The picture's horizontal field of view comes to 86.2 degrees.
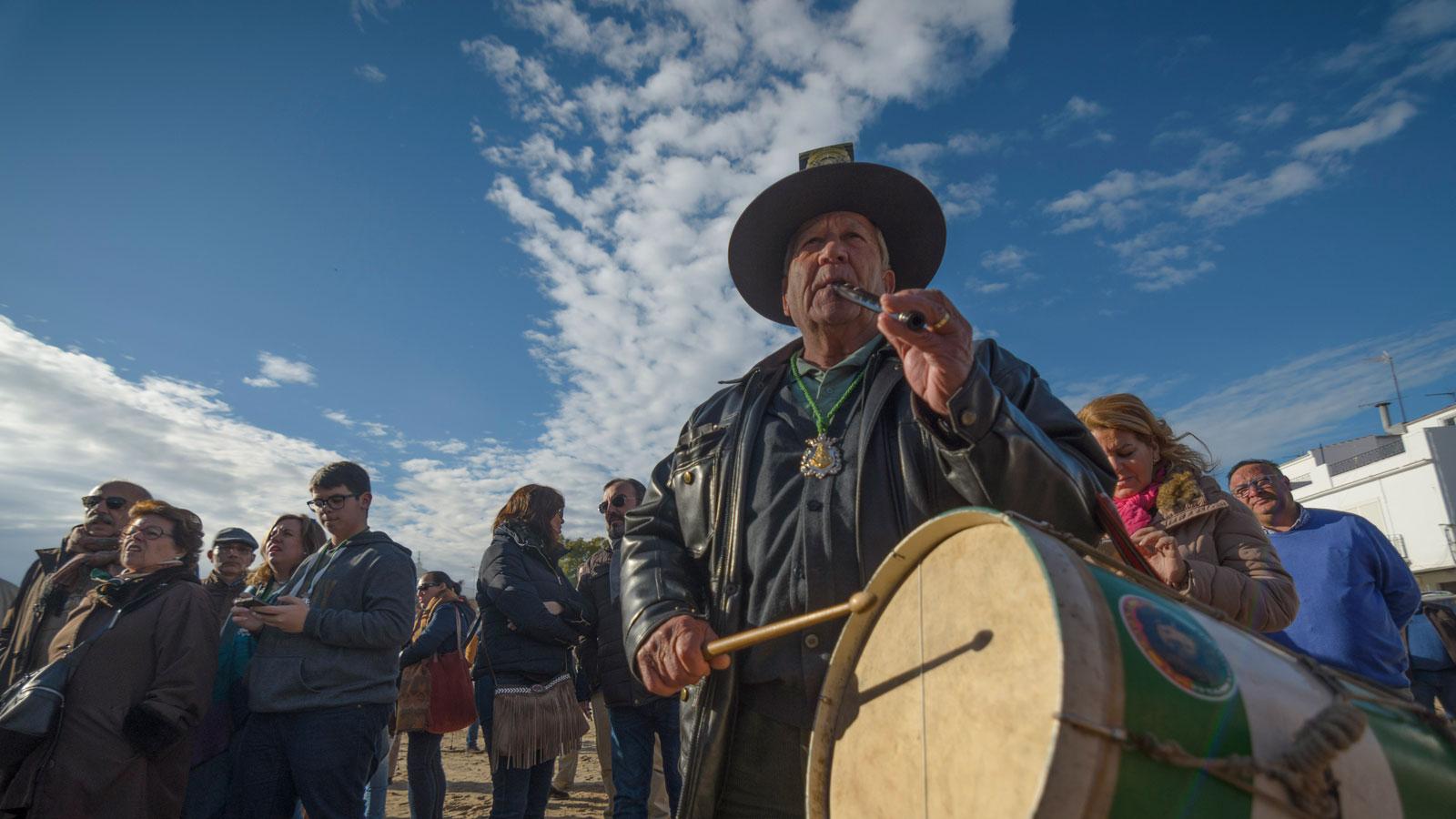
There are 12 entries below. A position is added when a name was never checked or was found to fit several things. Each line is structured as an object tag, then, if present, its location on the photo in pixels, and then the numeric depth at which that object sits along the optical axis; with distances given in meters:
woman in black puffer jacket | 4.64
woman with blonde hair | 2.64
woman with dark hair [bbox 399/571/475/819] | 5.40
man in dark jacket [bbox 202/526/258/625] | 5.05
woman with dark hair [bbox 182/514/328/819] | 4.16
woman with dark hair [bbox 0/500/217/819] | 3.49
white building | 32.19
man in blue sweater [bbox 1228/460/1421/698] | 3.89
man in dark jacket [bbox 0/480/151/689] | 4.56
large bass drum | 0.97
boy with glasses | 3.72
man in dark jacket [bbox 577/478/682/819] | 4.68
